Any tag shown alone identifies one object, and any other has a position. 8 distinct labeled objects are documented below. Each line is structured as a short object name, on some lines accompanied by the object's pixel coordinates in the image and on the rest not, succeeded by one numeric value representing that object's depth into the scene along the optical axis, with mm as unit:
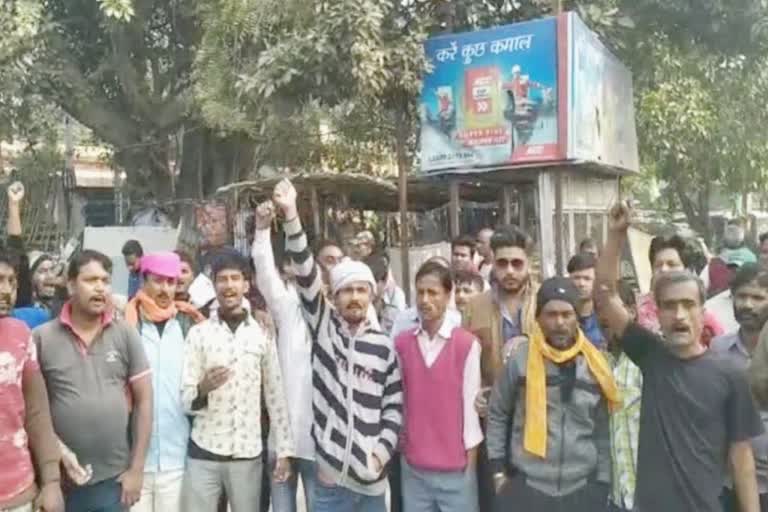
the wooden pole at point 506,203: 11430
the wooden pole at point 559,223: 9594
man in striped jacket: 3887
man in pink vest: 3889
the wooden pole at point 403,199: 9617
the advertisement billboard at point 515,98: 9141
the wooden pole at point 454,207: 10211
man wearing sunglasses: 4191
